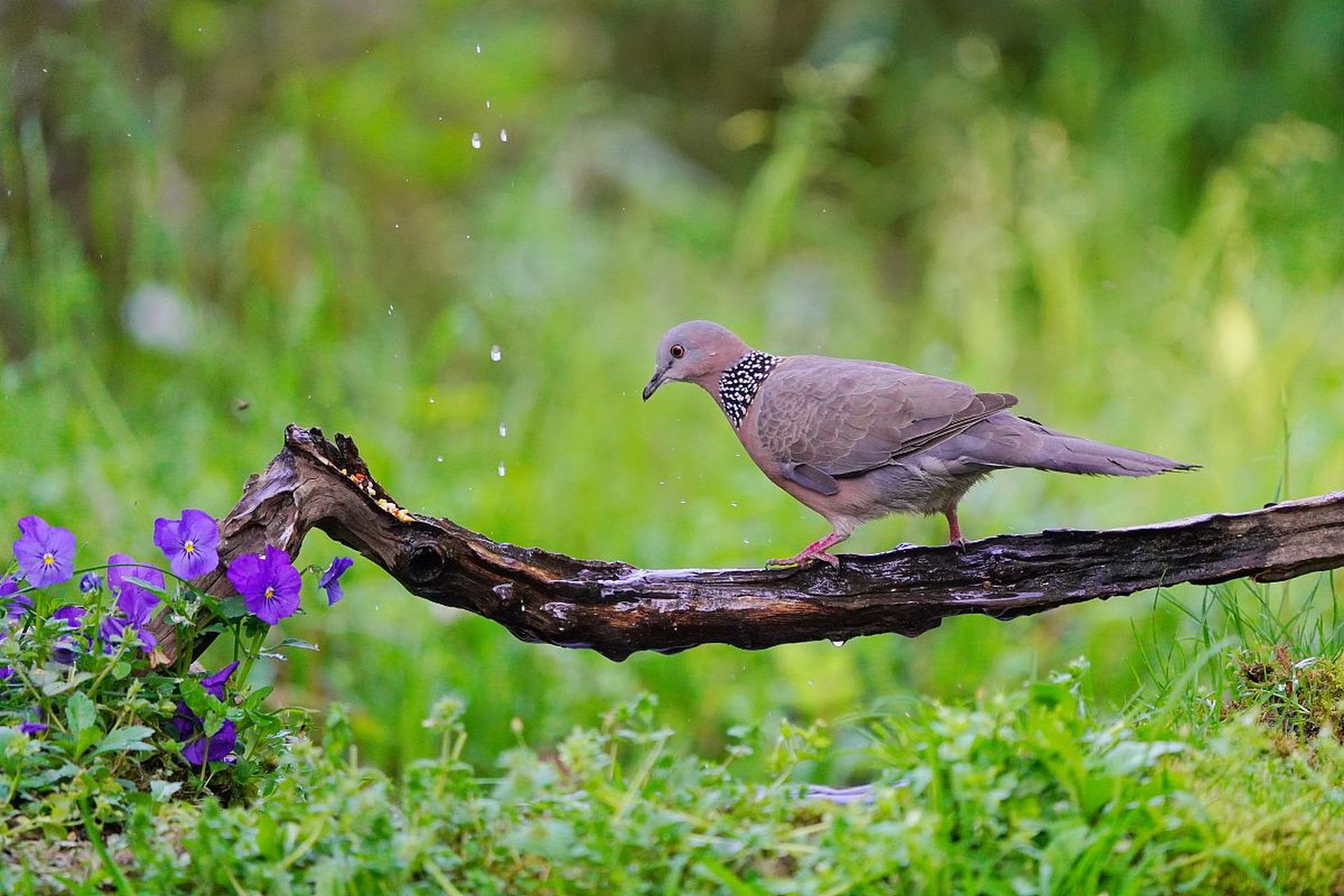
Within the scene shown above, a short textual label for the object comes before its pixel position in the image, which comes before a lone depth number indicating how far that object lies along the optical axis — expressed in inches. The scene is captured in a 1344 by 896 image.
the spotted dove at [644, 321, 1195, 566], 257.3
